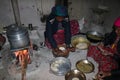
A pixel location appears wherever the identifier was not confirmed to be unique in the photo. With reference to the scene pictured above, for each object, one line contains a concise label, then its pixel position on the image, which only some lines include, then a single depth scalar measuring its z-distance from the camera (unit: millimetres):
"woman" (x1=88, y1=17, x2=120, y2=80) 1683
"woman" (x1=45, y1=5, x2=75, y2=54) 1937
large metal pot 1692
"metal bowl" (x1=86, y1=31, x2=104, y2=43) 2301
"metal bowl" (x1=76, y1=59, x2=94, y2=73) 1920
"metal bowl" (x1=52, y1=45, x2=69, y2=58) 2034
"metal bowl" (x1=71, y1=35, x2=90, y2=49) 2337
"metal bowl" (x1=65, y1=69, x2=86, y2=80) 1798
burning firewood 1826
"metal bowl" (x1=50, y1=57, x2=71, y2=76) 1855
